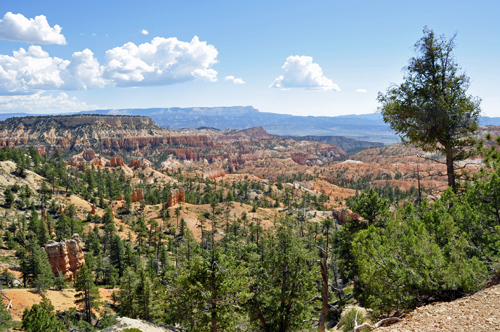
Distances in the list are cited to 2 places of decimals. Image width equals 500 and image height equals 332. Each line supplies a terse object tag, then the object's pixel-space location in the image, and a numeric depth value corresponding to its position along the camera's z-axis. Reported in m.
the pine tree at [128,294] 34.97
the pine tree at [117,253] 59.84
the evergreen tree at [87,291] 38.19
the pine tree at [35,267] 47.00
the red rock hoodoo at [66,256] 55.16
